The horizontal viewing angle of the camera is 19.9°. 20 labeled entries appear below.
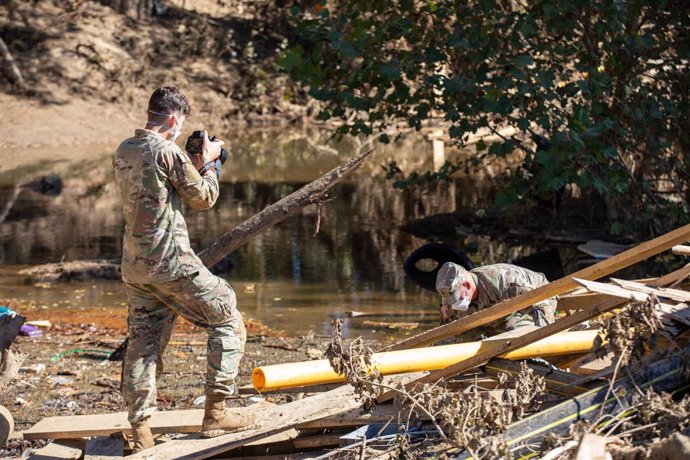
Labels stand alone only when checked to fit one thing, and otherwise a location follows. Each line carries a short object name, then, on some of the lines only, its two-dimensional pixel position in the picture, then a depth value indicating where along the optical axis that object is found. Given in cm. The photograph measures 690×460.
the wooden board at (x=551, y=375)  886
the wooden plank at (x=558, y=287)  1008
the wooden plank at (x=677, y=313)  873
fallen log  1524
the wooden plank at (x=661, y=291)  913
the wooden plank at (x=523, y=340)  938
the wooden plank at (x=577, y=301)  1253
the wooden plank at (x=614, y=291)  877
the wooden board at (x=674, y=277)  1004
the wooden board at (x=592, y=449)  724
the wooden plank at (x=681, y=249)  1025
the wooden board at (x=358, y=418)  960
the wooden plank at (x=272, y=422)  980
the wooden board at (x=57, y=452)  1053
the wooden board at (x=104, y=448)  1039
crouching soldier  1224
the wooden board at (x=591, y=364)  990
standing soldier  1006
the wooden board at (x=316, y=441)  976
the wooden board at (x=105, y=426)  1086
